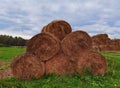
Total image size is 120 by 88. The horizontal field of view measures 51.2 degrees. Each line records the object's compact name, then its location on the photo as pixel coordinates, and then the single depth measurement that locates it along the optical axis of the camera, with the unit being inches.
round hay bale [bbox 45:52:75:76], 164.2
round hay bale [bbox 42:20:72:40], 185.0
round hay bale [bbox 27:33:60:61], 163.1
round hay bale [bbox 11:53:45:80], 157.6
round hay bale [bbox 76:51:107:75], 167.3
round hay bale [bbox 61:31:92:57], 167.0
